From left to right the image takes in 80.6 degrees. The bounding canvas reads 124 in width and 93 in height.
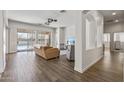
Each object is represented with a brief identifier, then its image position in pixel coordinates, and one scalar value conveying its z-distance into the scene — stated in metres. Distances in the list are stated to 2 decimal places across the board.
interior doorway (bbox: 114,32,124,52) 8.03
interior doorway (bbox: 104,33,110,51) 9.09
